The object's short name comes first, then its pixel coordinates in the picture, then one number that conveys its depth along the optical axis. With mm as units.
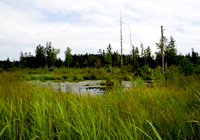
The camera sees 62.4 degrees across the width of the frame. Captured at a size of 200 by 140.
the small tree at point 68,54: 54031
